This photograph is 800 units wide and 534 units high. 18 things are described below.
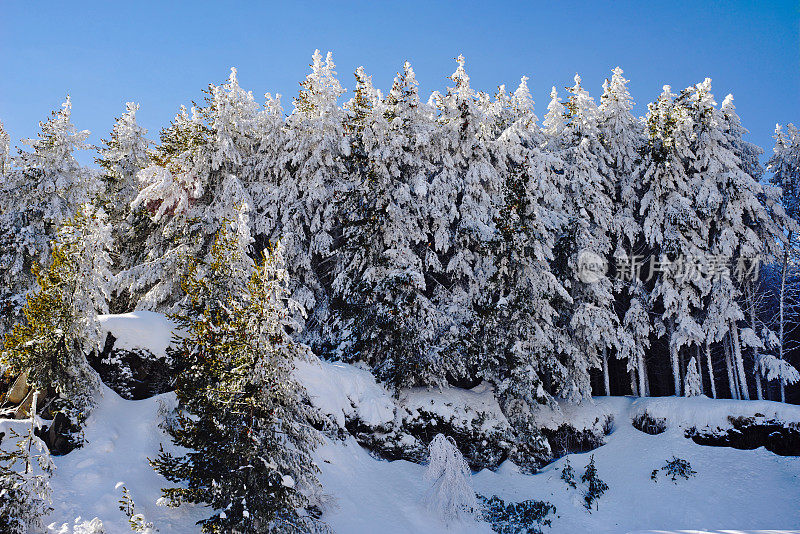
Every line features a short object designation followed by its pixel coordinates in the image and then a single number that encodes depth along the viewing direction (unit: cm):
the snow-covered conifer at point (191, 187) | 1998
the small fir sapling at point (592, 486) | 1614
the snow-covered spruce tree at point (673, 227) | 2150
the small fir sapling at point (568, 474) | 1706
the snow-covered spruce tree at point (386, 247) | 1778
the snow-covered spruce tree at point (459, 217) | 1900
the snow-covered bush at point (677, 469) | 1675
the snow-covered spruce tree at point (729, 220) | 2120
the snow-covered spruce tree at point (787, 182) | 2298
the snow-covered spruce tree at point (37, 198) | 1938
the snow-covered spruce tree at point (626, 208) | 2212
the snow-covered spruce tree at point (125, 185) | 2330
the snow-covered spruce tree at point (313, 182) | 2147
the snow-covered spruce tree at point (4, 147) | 2544
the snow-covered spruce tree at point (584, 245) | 2011
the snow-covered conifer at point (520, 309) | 1823
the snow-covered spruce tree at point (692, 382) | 2103
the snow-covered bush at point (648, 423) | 1981
